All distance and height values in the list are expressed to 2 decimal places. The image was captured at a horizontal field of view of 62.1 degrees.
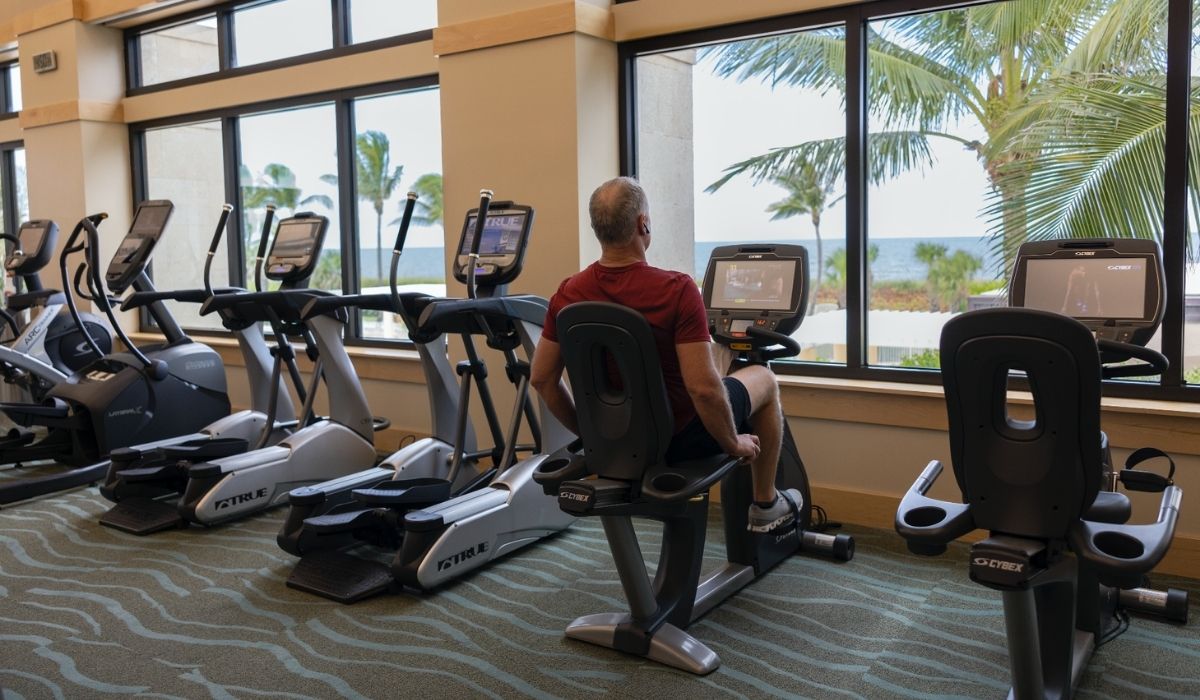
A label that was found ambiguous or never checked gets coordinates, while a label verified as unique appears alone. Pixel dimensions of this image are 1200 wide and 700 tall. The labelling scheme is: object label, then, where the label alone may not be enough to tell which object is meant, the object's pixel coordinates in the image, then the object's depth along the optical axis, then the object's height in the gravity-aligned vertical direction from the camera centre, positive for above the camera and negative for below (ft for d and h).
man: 8.96 -0.48
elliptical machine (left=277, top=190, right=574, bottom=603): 11.76 -2.72
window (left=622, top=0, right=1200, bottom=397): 12.45 +1.80
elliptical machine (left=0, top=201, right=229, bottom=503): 16.72 -1.87
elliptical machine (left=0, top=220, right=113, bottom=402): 18.75 -0.78
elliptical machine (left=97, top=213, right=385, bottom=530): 14.44 -2.41
